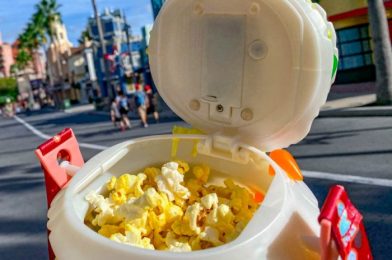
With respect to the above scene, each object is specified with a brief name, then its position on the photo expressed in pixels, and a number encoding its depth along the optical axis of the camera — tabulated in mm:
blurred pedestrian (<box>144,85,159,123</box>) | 14944
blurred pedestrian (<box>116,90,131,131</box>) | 13523
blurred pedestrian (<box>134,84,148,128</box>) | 13186
